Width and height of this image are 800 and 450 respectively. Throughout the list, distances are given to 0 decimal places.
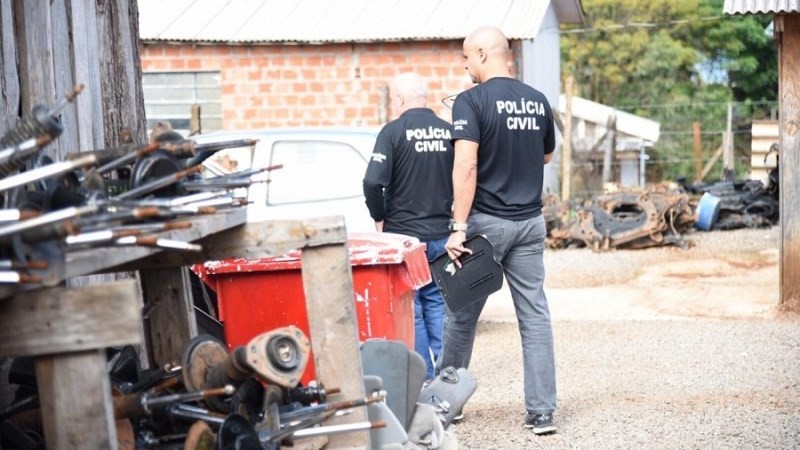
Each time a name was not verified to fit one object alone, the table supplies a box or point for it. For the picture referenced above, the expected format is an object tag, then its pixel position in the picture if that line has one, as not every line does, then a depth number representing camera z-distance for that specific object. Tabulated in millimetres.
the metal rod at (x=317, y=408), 7296
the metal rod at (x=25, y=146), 5695
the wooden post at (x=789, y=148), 19519
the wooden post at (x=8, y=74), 7910
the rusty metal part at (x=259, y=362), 7009
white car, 17526
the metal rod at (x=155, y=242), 6013
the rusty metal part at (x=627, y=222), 31557
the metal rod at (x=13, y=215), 5439
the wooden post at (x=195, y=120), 30984
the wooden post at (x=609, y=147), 47254
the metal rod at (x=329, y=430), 7202
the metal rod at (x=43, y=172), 5562
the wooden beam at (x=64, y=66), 8612
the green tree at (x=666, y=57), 70158
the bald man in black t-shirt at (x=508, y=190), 12005
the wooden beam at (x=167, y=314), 8599
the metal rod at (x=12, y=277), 5450
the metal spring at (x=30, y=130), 5791
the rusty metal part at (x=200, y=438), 6934
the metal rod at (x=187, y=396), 7111
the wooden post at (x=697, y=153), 52141
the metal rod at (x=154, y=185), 6678
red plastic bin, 10851
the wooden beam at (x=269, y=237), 7357
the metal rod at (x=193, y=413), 7186
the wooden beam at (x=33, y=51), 8115
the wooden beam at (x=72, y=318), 5869
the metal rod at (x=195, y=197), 6753
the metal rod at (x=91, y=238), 5763
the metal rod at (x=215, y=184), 7378
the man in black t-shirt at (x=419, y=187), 13704
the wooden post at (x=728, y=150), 47527
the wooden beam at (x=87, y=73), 8906
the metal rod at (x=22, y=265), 5483
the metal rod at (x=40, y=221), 5426
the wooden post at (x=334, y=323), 7412
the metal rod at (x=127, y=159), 6702
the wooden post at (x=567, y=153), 38819
